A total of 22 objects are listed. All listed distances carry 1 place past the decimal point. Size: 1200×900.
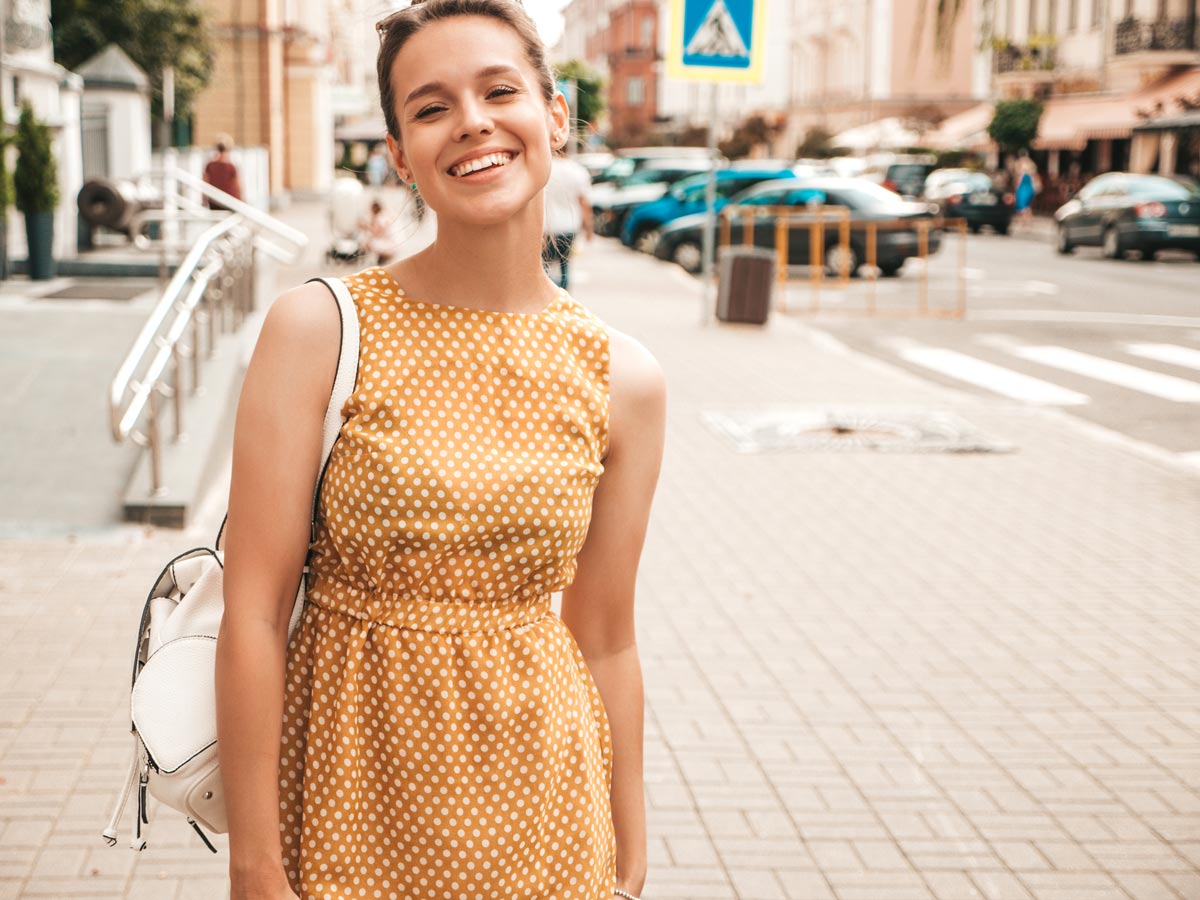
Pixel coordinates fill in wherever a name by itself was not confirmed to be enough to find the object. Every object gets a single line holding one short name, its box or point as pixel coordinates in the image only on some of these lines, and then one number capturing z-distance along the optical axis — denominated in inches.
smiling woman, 70.1
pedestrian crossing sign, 548.4
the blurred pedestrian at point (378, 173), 1121.4
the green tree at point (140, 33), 1077.8
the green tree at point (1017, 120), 1705.2
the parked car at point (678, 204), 1054.4
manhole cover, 370.9
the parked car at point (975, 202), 1380.4
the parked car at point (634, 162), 1526.8
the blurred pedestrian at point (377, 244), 677.9
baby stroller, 810.2
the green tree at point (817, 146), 2406.5
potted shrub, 612.4
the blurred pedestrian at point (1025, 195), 1580.1
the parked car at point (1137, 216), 997.8
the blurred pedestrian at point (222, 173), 852.0
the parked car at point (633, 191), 1254.9
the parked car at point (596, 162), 1857.2
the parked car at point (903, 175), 1624.0
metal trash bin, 615.2
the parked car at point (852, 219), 852.6
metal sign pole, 608.4
